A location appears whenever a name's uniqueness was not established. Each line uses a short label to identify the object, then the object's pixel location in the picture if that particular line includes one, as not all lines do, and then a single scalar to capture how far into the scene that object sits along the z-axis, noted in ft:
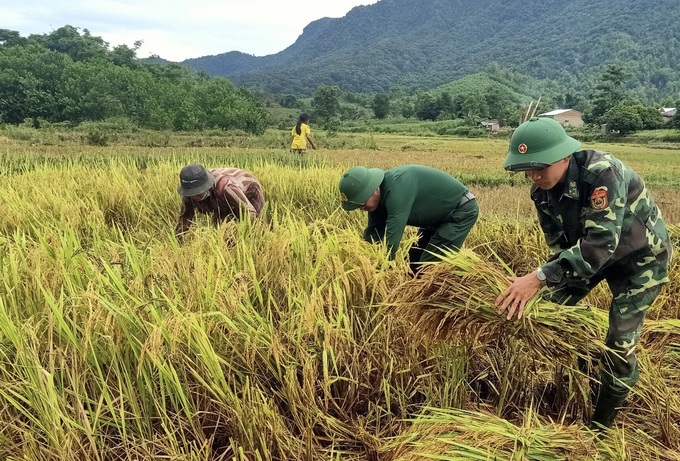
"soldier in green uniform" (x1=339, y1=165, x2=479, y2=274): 8.73
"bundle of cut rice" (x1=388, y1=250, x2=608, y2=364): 5.44
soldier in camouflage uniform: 5.46
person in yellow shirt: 33.60
